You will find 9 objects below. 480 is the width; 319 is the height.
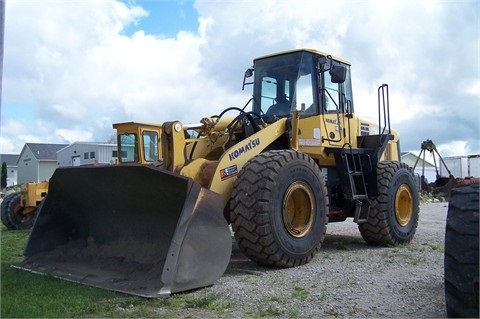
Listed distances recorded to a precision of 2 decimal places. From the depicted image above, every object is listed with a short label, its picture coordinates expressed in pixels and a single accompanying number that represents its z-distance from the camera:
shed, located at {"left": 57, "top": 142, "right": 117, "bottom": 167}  43.09
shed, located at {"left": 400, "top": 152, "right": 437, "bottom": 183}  44.14
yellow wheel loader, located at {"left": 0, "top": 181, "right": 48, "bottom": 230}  12.83
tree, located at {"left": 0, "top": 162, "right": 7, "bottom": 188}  53.62
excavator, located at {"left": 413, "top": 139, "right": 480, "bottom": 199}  27.81
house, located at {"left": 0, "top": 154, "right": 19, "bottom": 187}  70.72
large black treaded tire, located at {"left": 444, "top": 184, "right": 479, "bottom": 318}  3.48
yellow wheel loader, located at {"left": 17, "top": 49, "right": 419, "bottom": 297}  5.45
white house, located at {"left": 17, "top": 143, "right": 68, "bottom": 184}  57.09
